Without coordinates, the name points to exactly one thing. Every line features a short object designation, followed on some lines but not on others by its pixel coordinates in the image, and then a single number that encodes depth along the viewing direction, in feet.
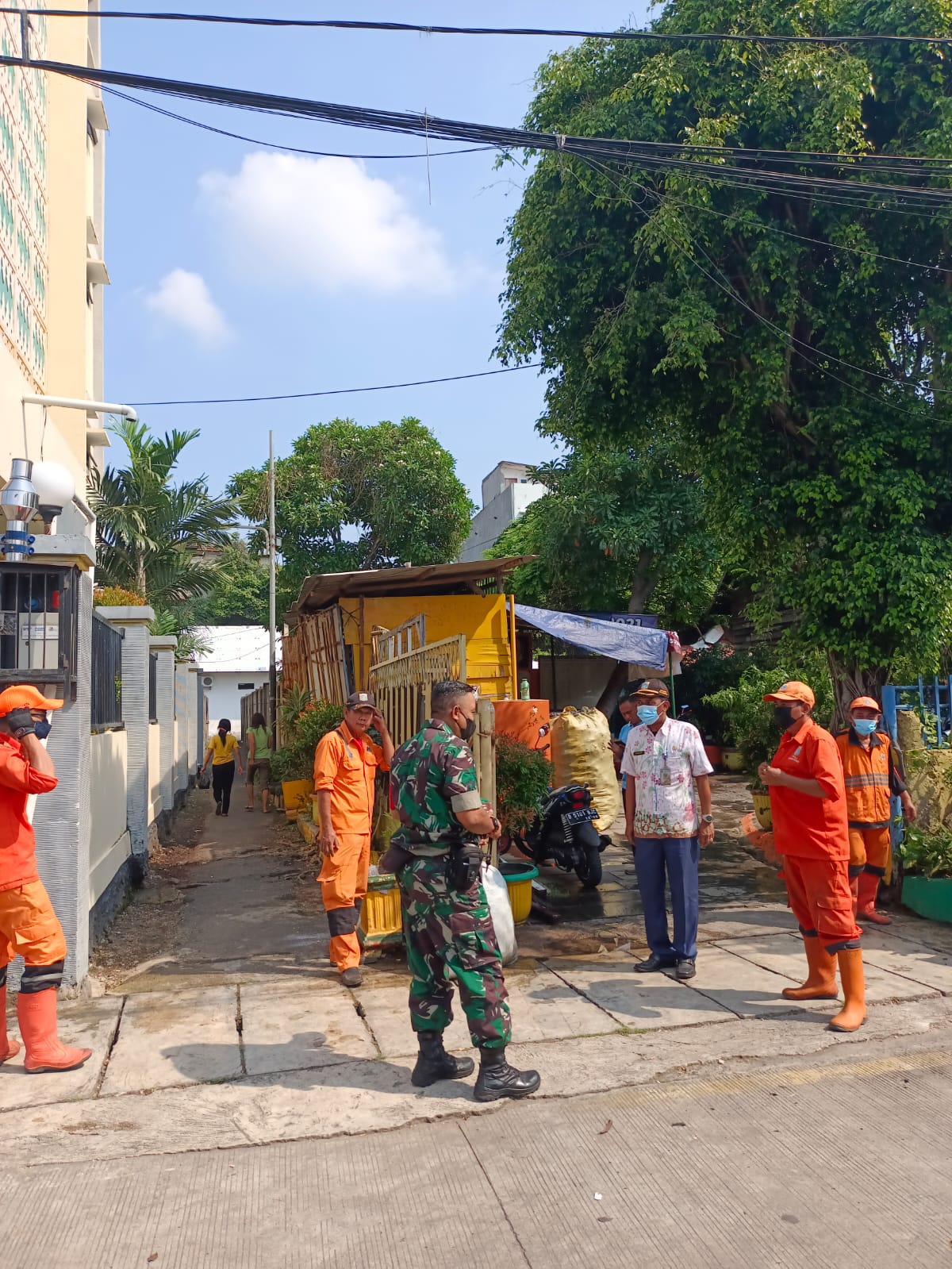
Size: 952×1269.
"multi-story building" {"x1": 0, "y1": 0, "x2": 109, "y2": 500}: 29.73
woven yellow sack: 34.12
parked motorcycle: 27.48
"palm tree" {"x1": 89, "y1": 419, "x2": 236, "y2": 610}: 58.08
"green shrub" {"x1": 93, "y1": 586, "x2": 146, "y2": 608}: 40.36
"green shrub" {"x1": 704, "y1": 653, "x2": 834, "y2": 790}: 38.32
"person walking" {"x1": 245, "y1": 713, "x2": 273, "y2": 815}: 52.01
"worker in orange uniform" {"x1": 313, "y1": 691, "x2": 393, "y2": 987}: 19.16
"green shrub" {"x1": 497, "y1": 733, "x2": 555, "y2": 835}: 23.95
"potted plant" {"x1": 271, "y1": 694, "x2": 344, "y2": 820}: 39.24
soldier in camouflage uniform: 13.24
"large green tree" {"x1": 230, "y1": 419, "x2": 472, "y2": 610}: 89.40
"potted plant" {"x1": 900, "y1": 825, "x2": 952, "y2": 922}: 22.52
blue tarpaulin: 43.16
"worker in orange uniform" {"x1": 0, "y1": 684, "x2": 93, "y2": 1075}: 14.26
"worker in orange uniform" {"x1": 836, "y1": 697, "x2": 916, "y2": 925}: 22.39
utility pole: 73.81
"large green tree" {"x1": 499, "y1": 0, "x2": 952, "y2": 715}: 27.45
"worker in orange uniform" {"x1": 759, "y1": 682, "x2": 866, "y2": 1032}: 15.94
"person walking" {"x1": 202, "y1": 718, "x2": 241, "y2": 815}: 49.24
